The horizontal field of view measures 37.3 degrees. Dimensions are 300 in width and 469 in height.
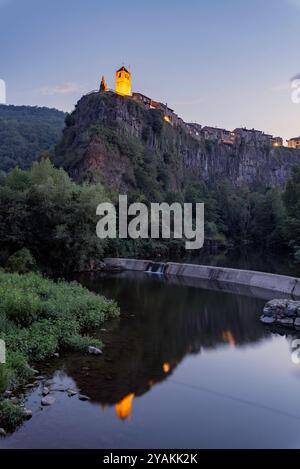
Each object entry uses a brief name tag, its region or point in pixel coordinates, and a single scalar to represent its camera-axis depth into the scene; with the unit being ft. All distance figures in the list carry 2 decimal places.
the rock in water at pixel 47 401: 37.47
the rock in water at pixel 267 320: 70.49
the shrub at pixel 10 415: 33.37
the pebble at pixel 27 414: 34.48
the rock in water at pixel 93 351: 51.37
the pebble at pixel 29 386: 40.65
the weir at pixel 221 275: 95.40
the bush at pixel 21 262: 99.50
